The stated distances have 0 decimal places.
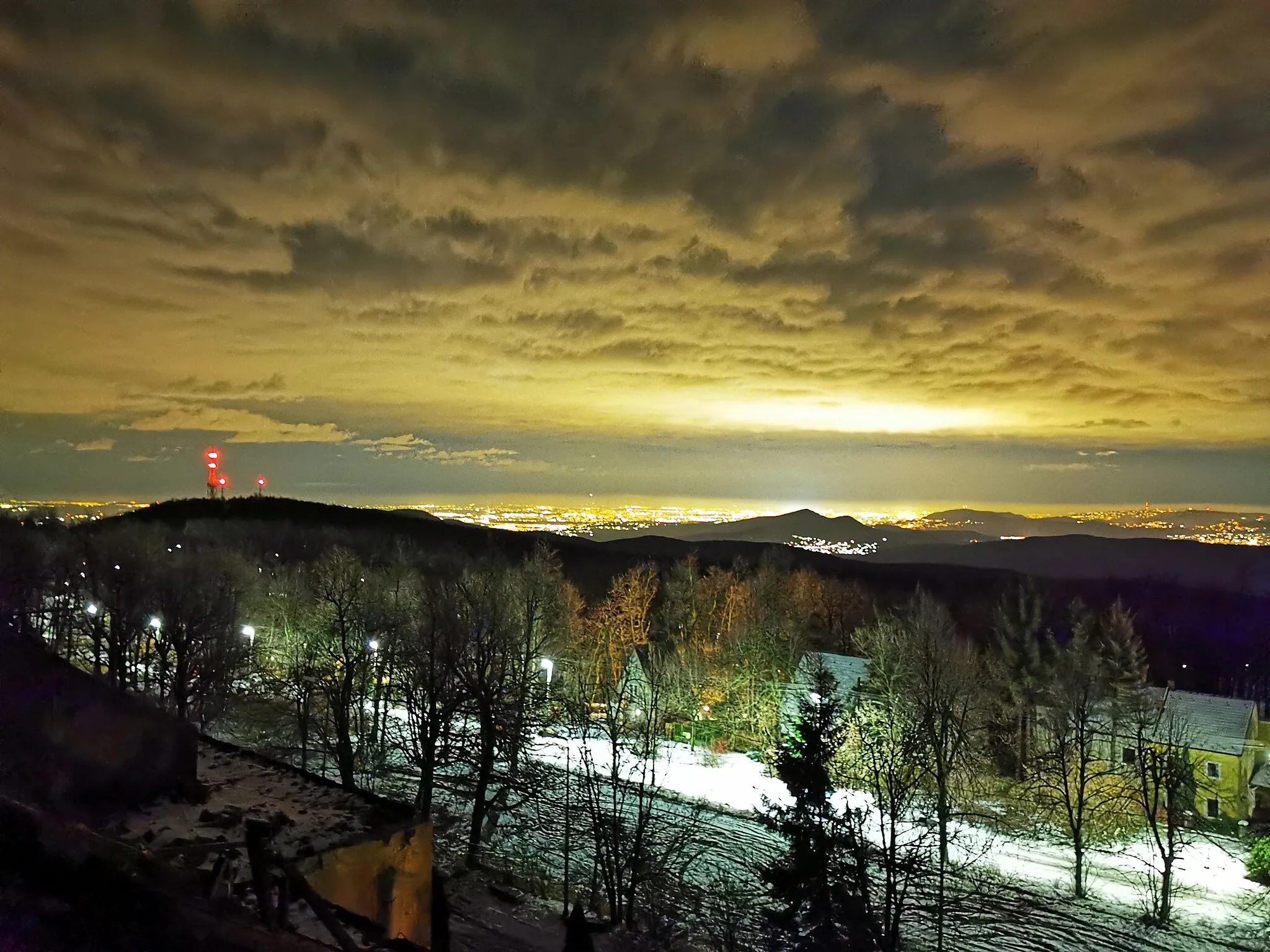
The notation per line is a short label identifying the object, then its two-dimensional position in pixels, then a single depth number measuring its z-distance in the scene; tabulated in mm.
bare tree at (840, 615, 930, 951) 18172
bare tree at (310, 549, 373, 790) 24219
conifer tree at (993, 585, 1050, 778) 34531
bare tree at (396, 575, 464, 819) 23234
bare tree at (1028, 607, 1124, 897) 27312
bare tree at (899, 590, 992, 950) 23373
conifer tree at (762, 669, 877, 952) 17000
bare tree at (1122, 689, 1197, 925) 24047
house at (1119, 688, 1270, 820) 31938
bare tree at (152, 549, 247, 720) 30734
